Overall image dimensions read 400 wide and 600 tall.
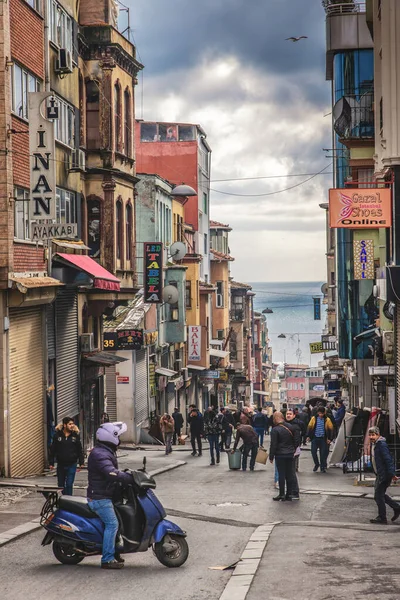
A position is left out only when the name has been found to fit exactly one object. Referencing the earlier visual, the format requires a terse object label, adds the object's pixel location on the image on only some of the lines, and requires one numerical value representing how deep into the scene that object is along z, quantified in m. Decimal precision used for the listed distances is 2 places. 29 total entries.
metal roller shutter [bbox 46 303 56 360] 28.50
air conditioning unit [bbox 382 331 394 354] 31.23
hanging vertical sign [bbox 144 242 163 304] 44.38
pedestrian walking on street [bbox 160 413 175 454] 35.69
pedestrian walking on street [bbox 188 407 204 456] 33.25
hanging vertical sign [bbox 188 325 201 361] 61.47
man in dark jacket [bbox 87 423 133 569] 12.50
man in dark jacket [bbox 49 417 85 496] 19.31
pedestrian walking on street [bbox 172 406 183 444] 44.49
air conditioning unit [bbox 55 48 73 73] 29.11
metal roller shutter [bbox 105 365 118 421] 43.50
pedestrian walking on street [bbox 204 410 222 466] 31.12
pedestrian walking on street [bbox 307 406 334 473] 27.55
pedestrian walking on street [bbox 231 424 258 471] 28.86
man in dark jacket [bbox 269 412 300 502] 20.27
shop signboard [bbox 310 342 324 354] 67.38
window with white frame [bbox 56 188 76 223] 30.71
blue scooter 12.55
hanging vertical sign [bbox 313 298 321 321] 90.99
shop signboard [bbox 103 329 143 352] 37.84
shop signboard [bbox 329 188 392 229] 25.80
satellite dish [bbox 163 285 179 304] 51.75
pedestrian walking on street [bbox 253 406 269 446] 33.00
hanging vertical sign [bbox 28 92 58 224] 23.69
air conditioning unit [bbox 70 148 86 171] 31.62
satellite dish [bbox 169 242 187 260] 55.50
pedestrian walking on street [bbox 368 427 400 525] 17.23
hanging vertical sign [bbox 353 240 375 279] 35.59
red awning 28.79
